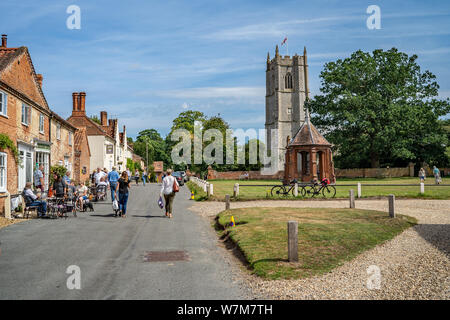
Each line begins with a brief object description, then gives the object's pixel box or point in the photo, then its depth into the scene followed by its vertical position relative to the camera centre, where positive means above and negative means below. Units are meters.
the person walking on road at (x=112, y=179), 20.20 -0.42
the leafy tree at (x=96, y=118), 86.94 +11.66
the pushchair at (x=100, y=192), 23.17 -1.22
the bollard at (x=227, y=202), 17.44 -1.39
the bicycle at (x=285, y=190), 24.48 -1.28
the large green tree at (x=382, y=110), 51.47 +7.42
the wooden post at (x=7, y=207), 15.03 -1.28
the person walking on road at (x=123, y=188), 15.88 -0.68
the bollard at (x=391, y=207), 14.54 -1.39
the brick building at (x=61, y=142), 26.66 +2.04
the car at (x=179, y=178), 44.12 -0.88
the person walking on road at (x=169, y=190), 15.86 -0.77
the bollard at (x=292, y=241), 8.20 -1.43
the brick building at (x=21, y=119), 18.36 +2.64
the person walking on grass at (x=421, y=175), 35.75 -0.67
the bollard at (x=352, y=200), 18.30 -1.45
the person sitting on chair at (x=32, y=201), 15.61 -1.14
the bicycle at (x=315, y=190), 24.34 -1.29
